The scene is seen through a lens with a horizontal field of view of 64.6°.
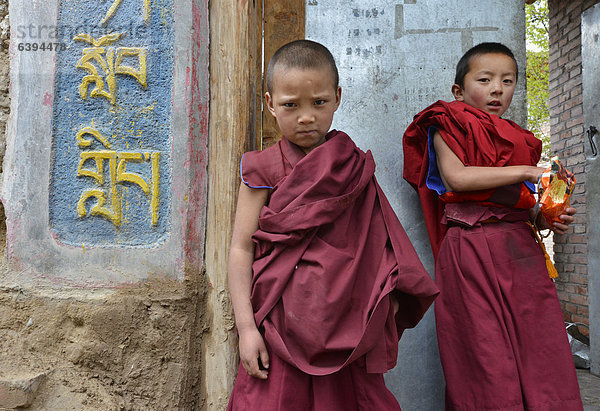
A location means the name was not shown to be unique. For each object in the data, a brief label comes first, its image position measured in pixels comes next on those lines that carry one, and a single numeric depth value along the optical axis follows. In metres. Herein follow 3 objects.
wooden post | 1.66
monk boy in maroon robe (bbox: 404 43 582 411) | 1.49
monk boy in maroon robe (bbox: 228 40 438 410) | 1.17
